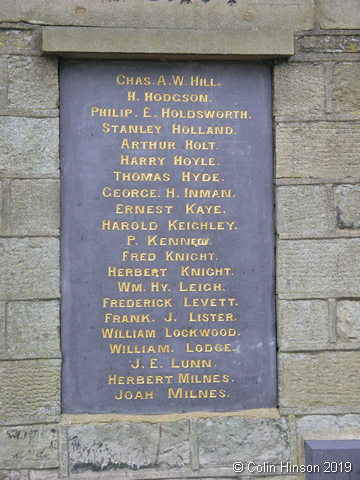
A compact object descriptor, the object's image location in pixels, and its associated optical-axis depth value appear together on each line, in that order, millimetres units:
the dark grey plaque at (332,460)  3783
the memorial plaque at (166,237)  3820
